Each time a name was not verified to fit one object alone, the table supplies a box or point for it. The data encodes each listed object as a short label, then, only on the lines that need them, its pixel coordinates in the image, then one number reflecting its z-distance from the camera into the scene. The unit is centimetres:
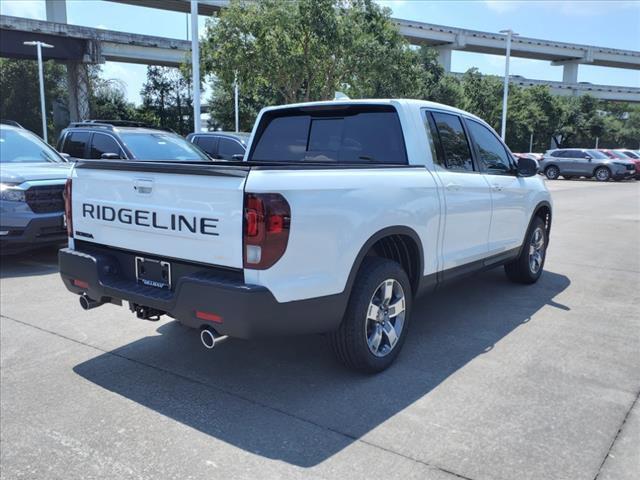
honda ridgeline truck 320
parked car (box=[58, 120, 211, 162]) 941
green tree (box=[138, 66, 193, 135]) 5231
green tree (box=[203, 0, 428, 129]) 1973
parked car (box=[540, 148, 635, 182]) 3053
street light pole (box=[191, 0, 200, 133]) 1675
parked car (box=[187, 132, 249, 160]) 1433
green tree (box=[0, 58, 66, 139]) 5425
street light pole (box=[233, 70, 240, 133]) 2164
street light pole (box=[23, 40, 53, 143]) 3408
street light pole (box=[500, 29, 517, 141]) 3309
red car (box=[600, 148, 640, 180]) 3206
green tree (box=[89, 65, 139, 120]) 5169
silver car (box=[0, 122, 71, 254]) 716
